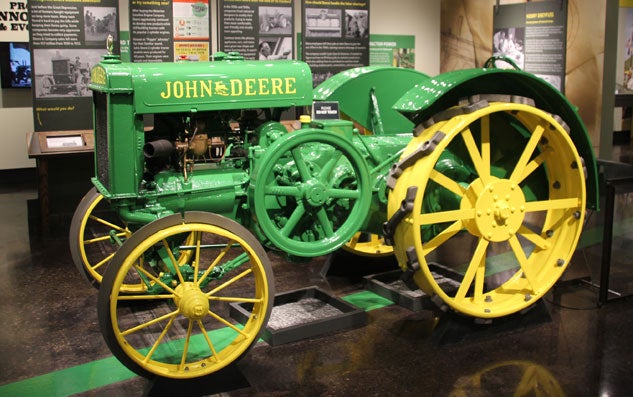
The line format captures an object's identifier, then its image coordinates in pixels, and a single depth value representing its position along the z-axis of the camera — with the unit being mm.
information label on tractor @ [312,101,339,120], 3870
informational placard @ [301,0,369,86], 6996
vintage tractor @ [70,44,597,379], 3336
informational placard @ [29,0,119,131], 6320
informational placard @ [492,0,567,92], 6395
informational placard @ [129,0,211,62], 6488
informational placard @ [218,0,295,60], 6676
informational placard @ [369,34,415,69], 7910
